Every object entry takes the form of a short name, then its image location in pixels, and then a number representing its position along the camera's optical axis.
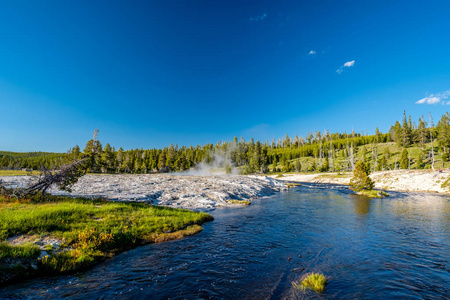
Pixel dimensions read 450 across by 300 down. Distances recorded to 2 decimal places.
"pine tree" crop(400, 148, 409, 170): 94.76
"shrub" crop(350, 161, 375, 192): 53.62
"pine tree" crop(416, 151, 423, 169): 96.50
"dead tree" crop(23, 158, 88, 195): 20.55
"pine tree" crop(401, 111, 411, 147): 135.62
